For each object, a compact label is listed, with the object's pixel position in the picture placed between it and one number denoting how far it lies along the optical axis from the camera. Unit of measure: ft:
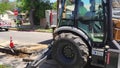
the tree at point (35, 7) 49.10
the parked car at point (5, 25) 42.41
